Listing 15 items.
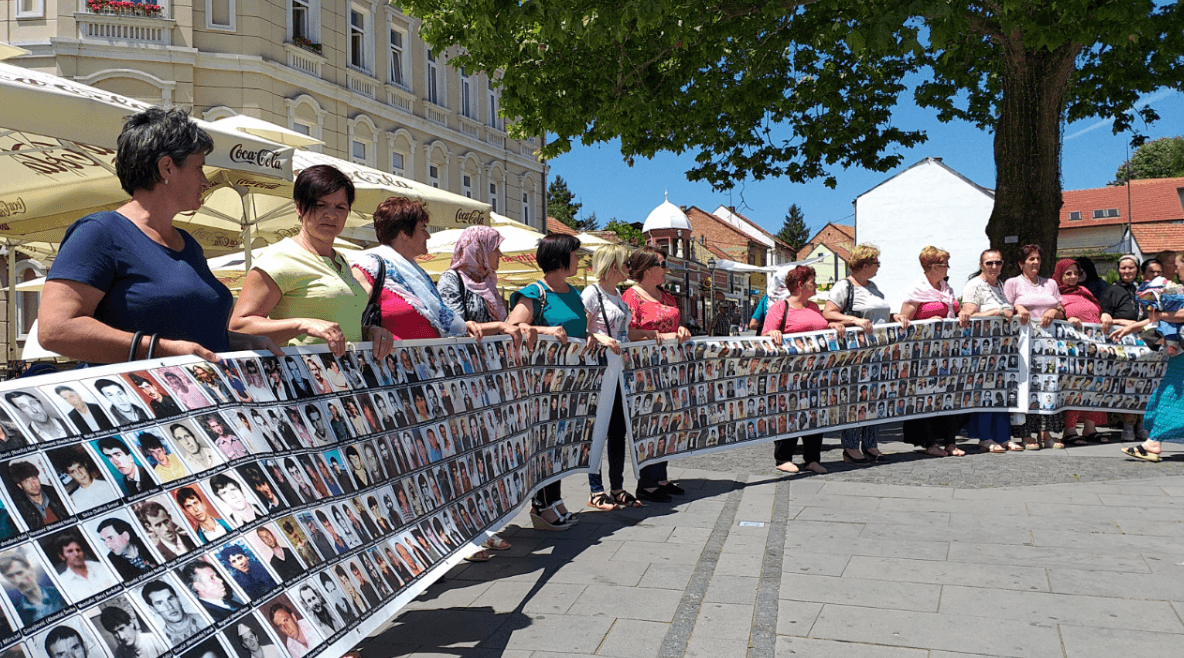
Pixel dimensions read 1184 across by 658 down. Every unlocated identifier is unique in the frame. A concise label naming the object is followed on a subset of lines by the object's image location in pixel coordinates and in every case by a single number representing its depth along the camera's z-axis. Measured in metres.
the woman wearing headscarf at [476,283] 5.05
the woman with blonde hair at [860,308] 8.01
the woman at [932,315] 8.60
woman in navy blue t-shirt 2.54
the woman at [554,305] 5.68
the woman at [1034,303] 8.86
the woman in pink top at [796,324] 7.75
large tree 9.20
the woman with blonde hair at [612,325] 6.28
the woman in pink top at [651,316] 6.75
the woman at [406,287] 4.47
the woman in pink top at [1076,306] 9.30
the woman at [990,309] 8.66
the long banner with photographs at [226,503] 1.81
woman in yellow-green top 3.22
